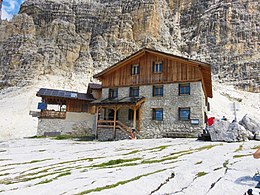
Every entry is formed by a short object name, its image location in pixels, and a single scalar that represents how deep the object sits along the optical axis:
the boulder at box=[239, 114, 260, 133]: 15.95
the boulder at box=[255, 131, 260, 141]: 14.95
